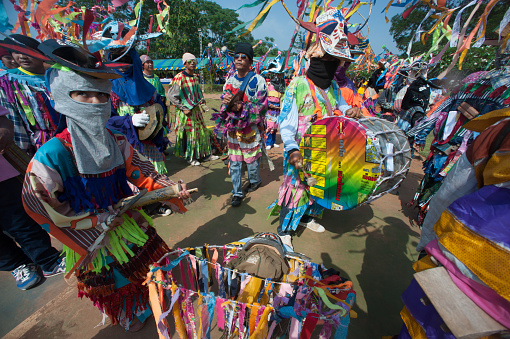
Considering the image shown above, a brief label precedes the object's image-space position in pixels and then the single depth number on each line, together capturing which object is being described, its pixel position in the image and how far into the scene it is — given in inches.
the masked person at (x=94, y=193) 54.3
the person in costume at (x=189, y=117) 188.5
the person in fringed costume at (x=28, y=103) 98.9
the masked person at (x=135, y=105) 103.6
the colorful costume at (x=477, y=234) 34.6
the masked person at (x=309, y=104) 90.1
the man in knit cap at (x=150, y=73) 181.0
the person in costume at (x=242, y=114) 141.3
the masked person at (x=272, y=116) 265.2
